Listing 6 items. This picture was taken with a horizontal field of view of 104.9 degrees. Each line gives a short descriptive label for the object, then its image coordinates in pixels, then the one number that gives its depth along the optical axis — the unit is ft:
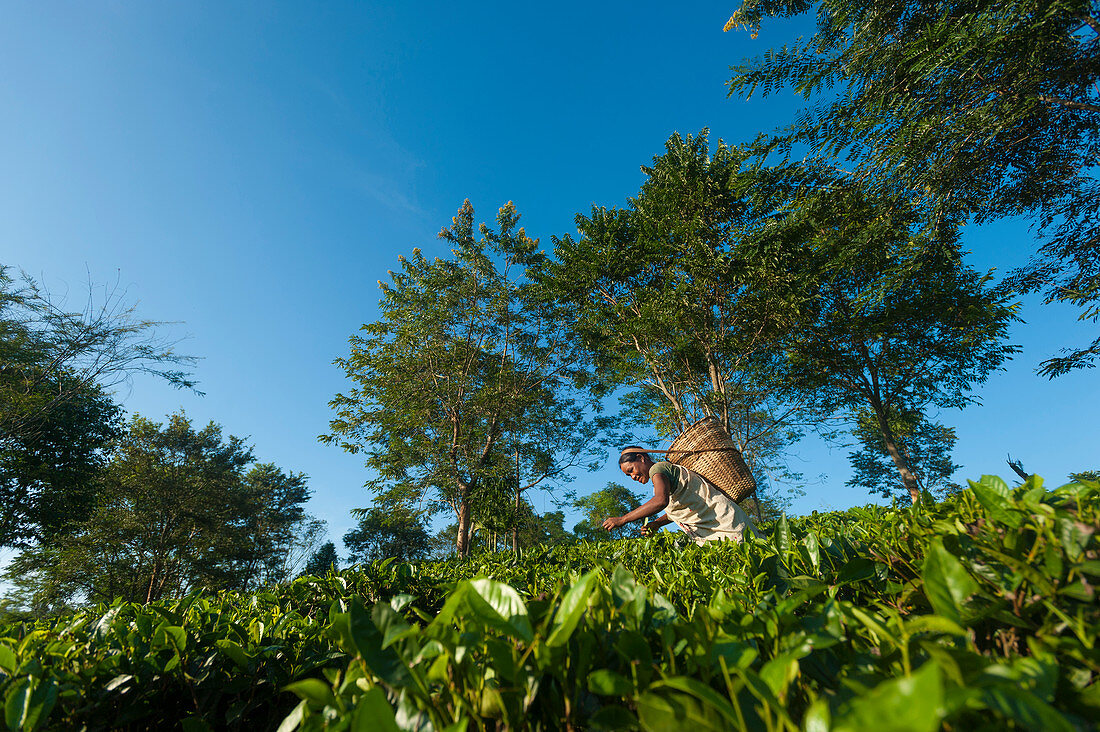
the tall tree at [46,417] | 40.81
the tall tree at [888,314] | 30.37
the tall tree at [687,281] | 33.24
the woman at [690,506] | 12.93
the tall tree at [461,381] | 51.90
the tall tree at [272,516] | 90.12
